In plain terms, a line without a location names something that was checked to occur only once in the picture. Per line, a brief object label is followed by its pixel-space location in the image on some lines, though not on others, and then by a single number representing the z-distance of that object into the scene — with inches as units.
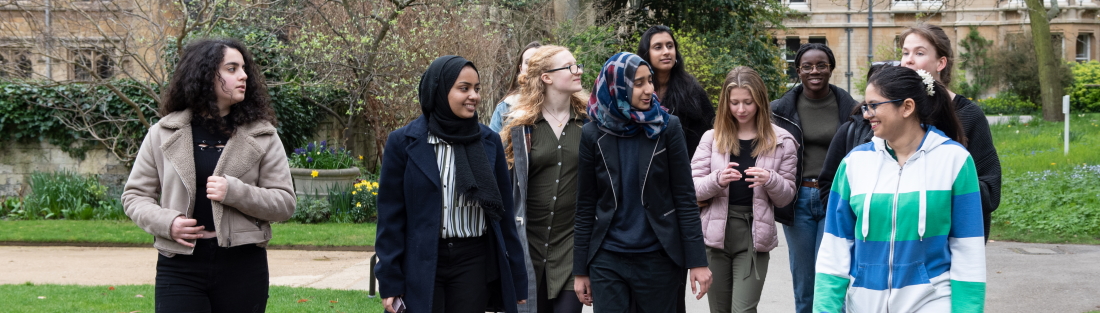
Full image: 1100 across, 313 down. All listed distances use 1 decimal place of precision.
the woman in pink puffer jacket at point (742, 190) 196.4
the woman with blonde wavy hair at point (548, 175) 178.1
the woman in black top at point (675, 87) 214.1
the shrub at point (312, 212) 545.3
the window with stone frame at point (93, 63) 508.7
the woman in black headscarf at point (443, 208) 146.6
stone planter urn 566.3
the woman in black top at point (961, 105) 145.1
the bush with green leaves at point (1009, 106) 1341.0
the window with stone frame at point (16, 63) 530.3
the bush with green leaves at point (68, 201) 584.1
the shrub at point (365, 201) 540.7
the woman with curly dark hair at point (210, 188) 147.9
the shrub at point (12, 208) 596.1
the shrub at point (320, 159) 592.1
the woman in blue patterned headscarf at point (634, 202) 158.4
